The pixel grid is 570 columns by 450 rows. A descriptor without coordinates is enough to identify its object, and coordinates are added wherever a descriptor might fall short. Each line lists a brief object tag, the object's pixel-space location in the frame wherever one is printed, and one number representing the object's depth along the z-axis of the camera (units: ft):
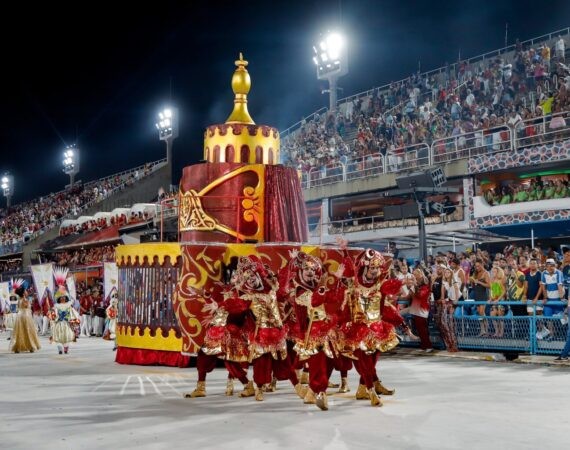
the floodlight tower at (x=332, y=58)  105.09
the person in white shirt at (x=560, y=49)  73.71
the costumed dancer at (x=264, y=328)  26.48
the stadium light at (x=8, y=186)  214.28
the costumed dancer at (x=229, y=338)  27.09
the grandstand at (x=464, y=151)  66.03
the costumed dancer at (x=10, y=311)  74.49
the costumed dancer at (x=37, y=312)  79.76
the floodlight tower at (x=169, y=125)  147.54
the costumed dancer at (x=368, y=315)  25.32
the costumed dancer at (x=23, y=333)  52.47
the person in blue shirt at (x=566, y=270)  38.83
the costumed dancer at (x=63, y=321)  49.11
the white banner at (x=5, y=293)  85.87
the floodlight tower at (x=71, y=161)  192.44
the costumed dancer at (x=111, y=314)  62.54
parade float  36.88
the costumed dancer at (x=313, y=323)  24.48
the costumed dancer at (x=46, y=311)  69.21
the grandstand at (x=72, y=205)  141.28
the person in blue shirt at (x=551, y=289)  38.24
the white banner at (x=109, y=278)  65.72
